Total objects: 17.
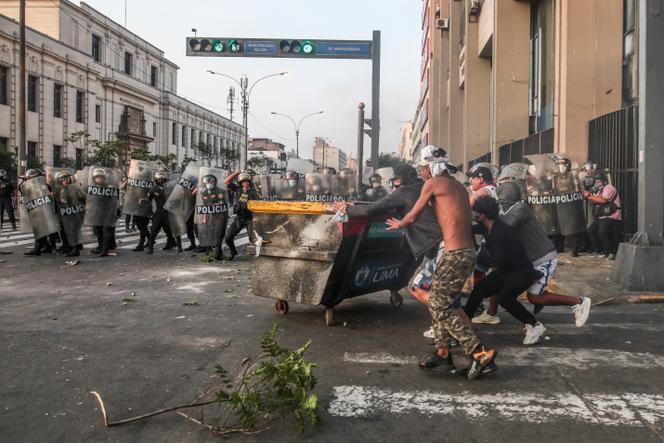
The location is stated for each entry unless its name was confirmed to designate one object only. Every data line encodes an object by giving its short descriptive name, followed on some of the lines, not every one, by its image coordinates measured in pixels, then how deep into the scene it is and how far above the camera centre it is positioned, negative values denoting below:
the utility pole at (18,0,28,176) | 23.39 +4.13
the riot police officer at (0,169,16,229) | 18.64 +0.60
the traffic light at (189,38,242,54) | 23.22 +6.33
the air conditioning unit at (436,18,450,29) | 36.97 +11.32
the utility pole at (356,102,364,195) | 10.26 +1.31
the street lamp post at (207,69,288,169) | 51.57 +10.04
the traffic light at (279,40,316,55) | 23.31 +6.29
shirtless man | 5.09 -0.34
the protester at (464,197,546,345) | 5.84 -0.46
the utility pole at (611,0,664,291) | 8.78 +0.88
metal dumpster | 6.68 -0.41
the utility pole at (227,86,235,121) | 80.72 +15.30
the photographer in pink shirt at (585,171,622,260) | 11.57 +0.11
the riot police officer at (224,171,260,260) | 13.20 +0.24
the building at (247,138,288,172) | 123.27 +14.90
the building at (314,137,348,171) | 162.62 +17.02
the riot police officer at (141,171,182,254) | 14.13 +0.16
